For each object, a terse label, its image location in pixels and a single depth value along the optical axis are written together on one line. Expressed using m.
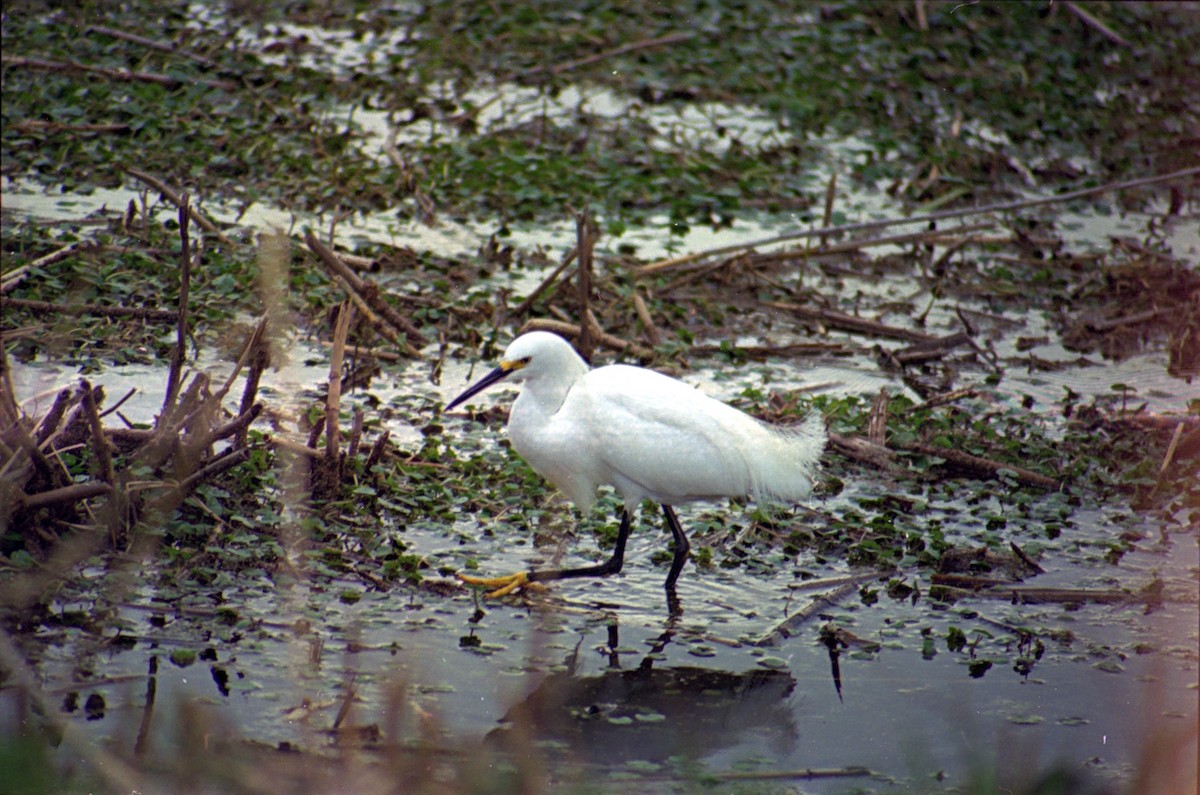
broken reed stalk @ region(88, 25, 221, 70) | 20.16
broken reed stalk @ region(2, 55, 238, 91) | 19.05
